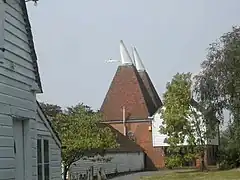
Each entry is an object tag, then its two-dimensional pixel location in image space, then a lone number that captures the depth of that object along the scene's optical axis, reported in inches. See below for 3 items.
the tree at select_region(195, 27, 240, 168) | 1681.8
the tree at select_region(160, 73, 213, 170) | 2691.9
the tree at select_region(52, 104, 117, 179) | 1419.8
